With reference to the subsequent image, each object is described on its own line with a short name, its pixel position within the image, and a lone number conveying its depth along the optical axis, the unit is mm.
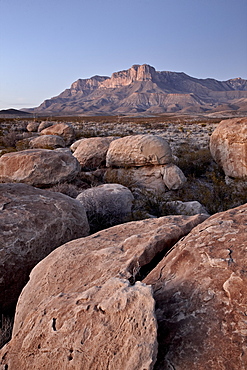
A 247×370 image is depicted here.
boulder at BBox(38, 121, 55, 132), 19831
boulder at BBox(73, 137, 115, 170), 9047
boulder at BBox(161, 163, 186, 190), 7723
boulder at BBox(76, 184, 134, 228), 5289
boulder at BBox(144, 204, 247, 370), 1423
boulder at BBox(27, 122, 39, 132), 20506
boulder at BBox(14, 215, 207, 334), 2232
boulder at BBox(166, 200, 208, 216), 5943
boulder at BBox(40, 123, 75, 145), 14633
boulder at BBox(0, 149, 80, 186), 6445
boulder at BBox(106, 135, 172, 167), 8055
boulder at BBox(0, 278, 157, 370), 1393
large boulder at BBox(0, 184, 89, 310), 3176
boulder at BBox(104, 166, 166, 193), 7773
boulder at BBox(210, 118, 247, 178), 7680
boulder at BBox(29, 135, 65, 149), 12335
